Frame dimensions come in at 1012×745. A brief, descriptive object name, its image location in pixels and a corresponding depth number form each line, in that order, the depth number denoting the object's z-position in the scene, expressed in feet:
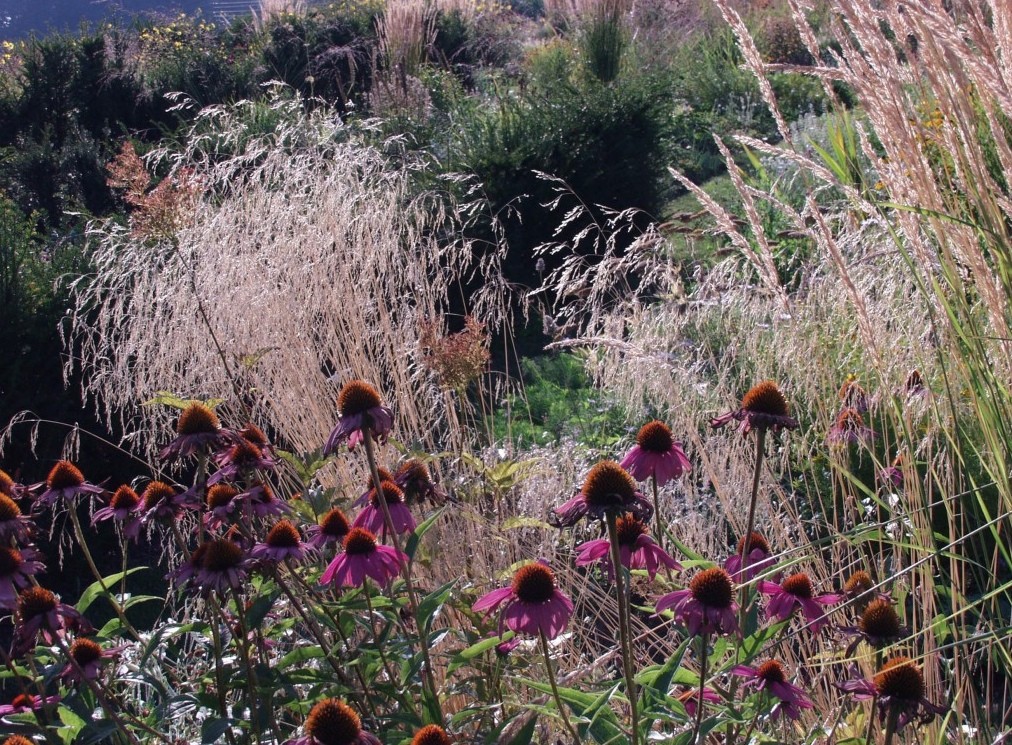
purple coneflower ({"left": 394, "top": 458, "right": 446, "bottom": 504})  5.55
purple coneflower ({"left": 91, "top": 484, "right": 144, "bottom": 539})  5.74
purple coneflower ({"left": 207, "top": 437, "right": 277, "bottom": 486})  5.44
